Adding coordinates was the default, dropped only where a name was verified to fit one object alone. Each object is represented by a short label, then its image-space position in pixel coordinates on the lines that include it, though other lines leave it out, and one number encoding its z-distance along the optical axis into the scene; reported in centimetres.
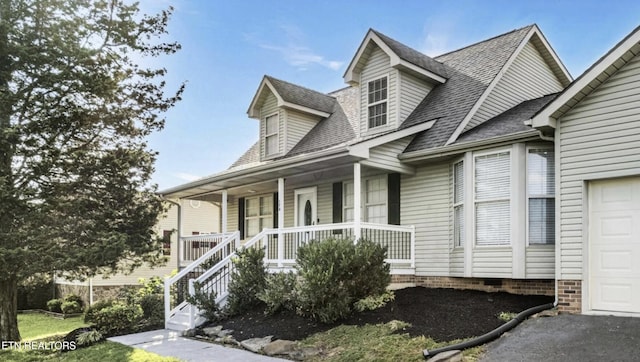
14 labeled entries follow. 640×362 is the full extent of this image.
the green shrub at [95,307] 1569
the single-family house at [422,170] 1081
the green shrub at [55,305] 2358
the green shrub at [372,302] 1025
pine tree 1435
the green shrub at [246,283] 1201
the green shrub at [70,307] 2234
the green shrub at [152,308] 1466
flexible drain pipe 766
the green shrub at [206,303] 1190
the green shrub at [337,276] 988
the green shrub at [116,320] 1318
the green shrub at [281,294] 1107
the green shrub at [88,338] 1206
